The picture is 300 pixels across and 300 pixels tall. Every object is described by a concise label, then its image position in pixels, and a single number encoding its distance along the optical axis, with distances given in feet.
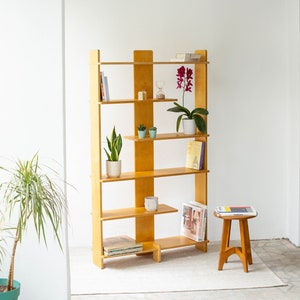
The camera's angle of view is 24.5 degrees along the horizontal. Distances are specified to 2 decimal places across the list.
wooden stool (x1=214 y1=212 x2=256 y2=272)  17.71
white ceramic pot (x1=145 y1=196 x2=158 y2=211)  18.85
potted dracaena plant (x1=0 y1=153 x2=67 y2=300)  12.41
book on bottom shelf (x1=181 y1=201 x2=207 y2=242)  19.26
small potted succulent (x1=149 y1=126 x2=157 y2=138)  18.44
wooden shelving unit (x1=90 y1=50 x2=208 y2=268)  18.08
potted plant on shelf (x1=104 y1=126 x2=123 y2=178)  18.16
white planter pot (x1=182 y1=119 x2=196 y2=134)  18.98
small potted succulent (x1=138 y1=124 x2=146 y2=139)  18.33
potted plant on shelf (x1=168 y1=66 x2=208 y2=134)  18.86
